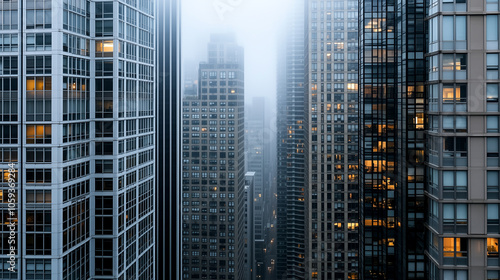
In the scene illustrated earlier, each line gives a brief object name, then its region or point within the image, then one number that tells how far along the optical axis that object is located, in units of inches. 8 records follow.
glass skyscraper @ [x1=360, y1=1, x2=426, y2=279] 1631.4
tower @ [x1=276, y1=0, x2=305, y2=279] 4874.5
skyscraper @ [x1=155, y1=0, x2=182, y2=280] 3823.8
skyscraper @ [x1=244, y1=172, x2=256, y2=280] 5999.0
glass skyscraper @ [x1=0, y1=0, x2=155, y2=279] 1539.1
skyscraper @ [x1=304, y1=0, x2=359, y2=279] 3769.7
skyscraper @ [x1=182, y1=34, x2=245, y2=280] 4928.6
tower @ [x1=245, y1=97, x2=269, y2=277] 6657.5
